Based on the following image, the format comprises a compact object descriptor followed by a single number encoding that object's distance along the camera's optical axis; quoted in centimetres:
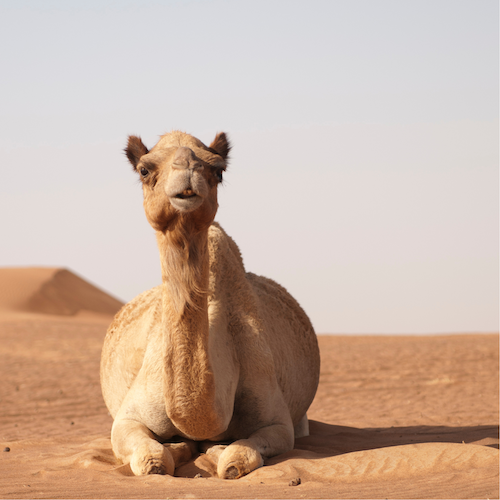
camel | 972
